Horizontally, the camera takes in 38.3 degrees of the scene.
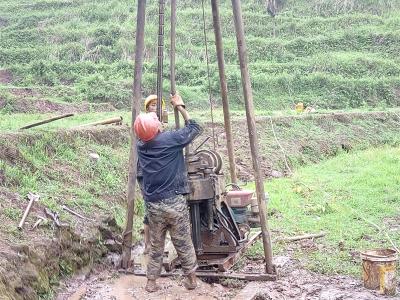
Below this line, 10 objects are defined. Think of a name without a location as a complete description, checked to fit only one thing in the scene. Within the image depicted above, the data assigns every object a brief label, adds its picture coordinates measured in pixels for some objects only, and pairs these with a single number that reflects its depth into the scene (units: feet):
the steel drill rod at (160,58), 24.13
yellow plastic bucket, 21.66
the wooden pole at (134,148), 24.79
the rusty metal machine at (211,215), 23.73
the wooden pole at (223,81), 27.37
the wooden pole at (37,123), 34.97
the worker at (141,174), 24.03
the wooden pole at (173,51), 24.43
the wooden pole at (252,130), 23.76
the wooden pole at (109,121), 41.67
